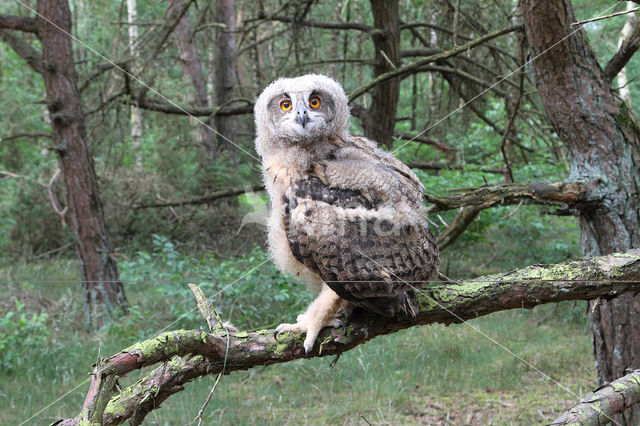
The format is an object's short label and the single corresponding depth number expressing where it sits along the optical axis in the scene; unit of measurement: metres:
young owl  2.15
